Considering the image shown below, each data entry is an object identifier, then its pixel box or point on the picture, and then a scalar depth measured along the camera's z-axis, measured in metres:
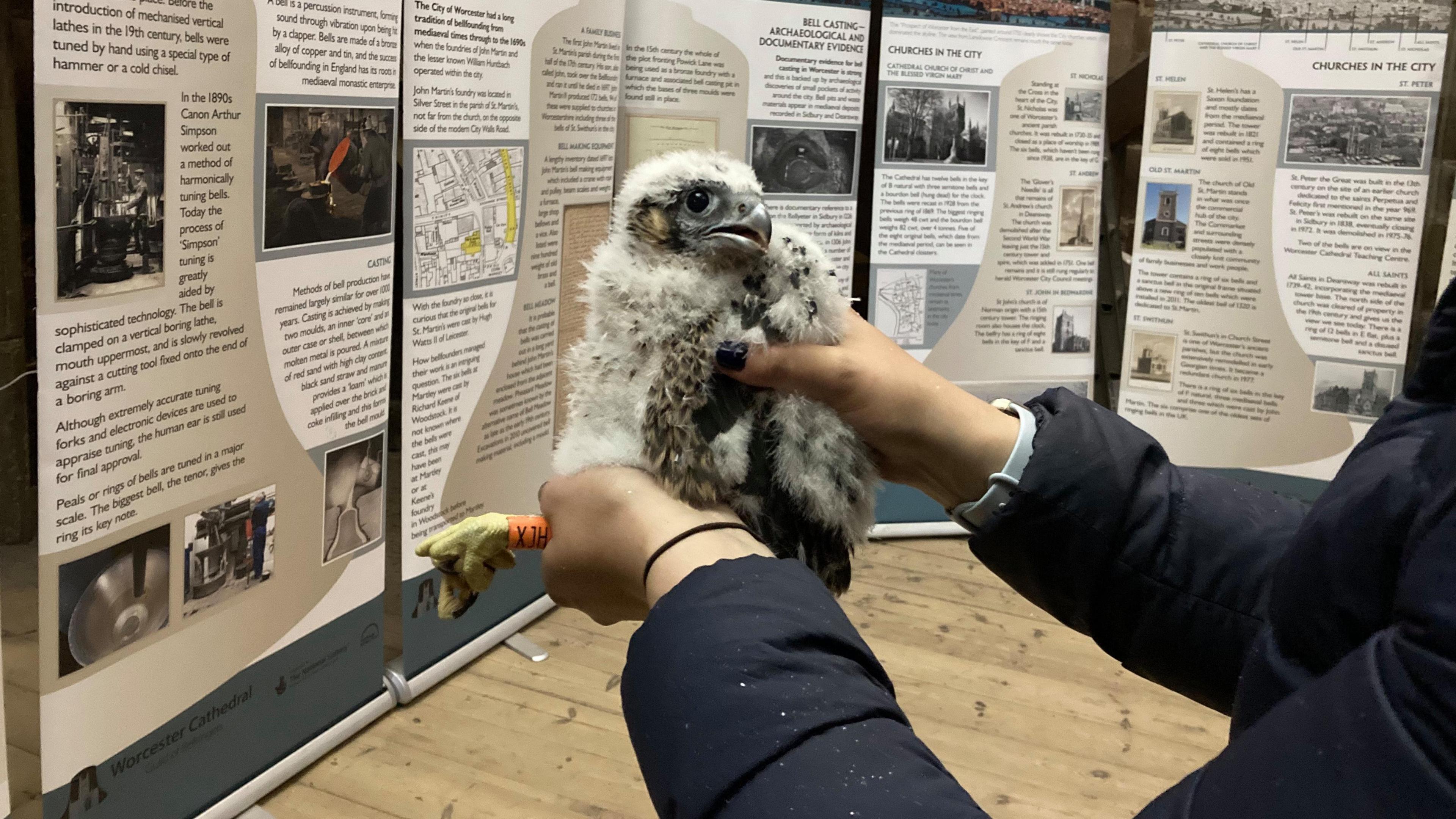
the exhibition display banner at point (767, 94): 3.10
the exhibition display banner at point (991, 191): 3.51
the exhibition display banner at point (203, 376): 1.62
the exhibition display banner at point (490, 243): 2.35
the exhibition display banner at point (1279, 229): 3.36
